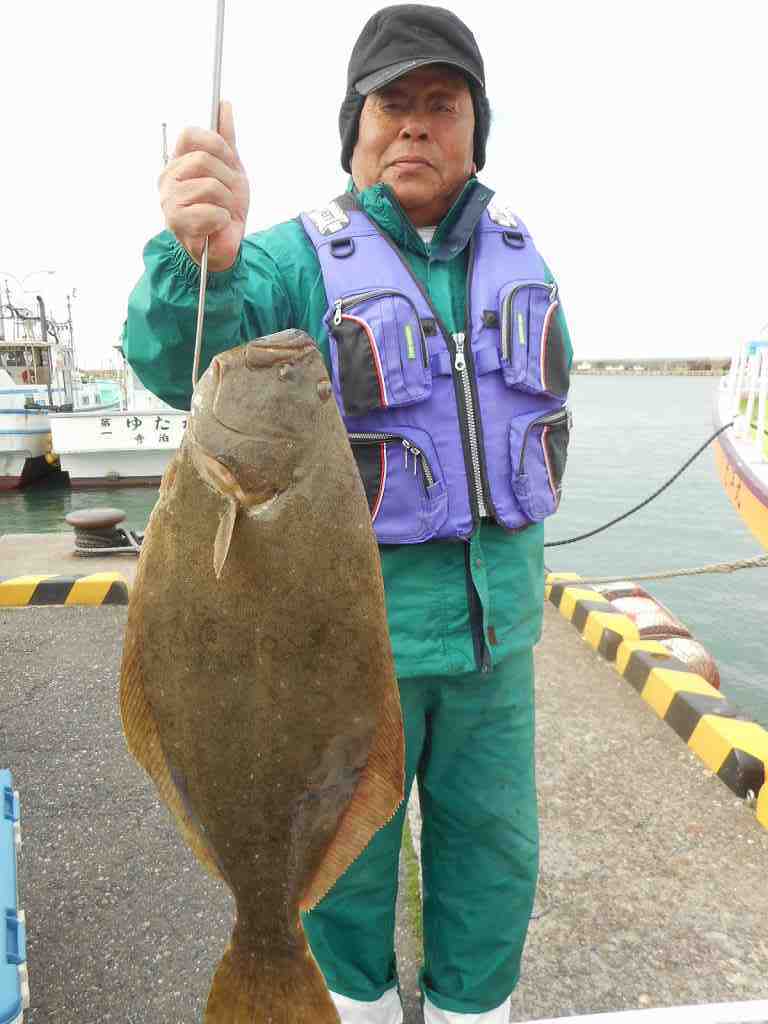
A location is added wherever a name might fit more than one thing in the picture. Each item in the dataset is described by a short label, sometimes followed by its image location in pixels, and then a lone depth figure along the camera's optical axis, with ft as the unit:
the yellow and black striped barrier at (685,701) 12.34
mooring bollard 29.01
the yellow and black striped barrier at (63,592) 22.34
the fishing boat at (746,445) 29.58
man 6.93
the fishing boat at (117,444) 65.16
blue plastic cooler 6.21
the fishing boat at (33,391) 73.92
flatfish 4.87
